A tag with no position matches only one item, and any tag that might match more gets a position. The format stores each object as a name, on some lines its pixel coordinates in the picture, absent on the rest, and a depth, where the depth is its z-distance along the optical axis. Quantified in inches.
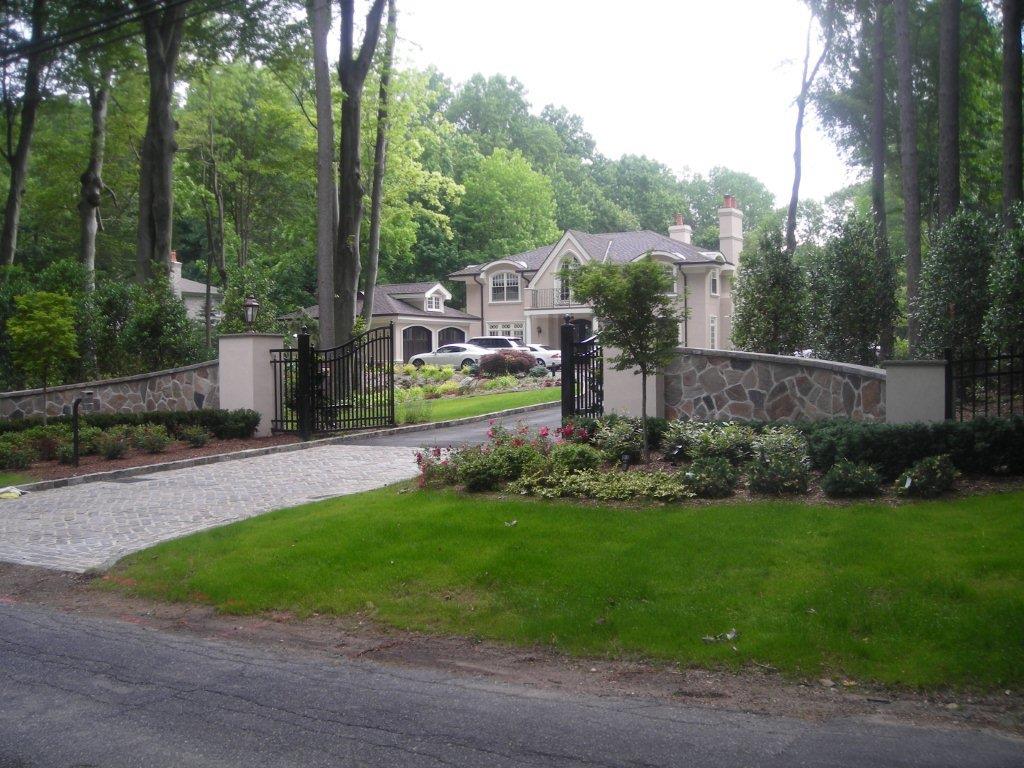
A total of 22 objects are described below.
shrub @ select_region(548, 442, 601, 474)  428.5
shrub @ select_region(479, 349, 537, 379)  1387.8
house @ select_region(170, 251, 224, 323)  2046.0
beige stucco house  1809.8
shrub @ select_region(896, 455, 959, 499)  347.3
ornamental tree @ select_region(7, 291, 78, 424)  676.7
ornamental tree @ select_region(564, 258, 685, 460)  439.5
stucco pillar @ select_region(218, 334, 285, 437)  737.6
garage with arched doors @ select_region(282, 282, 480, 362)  2063.2
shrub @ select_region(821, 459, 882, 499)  357.1
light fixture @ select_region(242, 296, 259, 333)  762.2
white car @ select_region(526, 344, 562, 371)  1542.8
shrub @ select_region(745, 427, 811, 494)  373.4
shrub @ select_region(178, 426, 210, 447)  697.0
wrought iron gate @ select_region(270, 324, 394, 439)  730.8
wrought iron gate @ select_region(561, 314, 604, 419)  582.9
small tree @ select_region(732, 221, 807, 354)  770.8
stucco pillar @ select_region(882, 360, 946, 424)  415.8
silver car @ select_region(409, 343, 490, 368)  1748.3
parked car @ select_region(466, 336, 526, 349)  1802.4
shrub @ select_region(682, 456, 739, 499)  377.1
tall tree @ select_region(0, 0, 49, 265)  1055.0
